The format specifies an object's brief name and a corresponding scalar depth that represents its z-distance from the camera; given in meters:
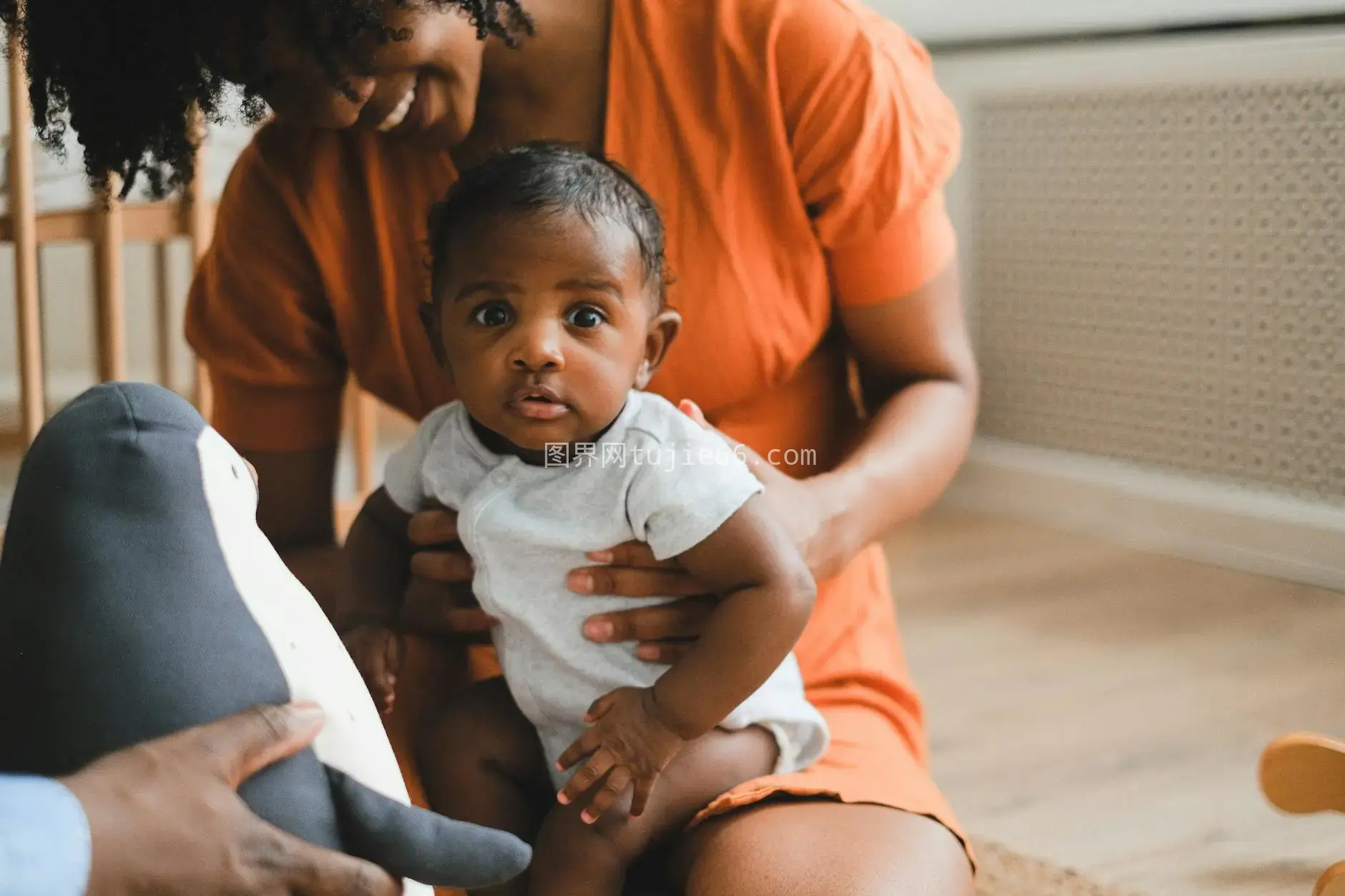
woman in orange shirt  0.95
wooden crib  2.06
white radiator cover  2.15
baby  0.90
